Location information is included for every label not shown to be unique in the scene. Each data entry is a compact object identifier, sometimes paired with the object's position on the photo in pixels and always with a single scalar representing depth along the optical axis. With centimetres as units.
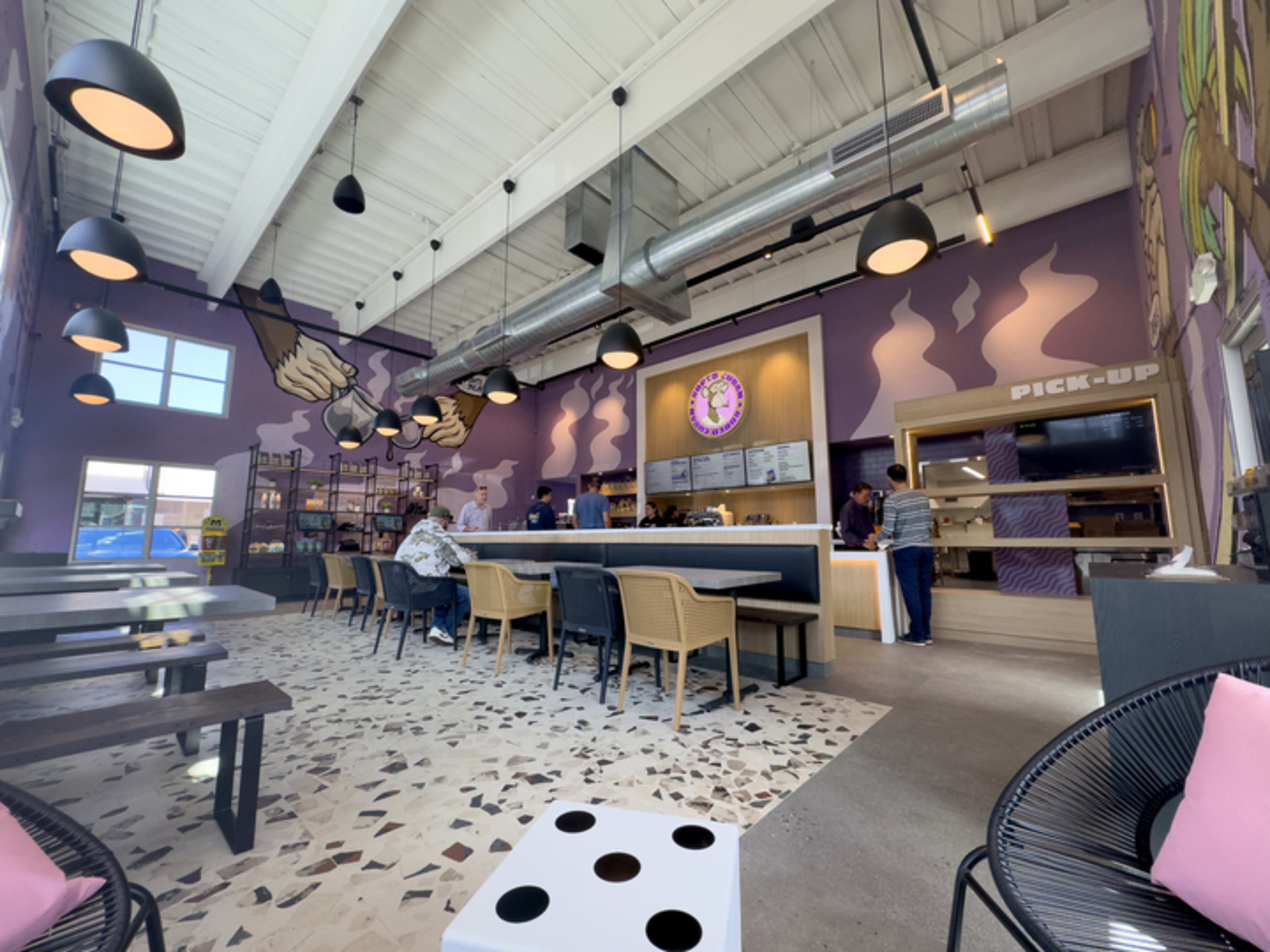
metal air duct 367
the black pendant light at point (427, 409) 702
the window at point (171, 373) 749
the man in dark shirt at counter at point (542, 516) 659
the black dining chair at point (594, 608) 320
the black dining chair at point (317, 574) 671
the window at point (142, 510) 720
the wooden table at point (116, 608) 166
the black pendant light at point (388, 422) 750
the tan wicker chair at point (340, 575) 607
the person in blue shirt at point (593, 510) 626
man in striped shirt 488
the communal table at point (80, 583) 284
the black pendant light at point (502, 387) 640
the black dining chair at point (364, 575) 527
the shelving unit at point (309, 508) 817
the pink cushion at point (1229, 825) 76
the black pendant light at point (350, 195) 490
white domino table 76
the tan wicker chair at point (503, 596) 379
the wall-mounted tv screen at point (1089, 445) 456
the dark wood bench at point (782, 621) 340
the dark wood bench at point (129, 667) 206
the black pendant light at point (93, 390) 586
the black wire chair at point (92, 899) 76
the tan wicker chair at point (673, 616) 275
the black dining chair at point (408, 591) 438
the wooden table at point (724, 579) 295
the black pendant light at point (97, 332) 455
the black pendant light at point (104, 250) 320
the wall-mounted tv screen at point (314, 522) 864
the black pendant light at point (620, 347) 500
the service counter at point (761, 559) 375
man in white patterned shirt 454
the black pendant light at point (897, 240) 312
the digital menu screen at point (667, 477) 866
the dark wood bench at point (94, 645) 242
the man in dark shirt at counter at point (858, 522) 539
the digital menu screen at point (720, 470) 796
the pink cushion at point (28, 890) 71
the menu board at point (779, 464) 726
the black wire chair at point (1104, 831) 80
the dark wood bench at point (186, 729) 143
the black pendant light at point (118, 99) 208
